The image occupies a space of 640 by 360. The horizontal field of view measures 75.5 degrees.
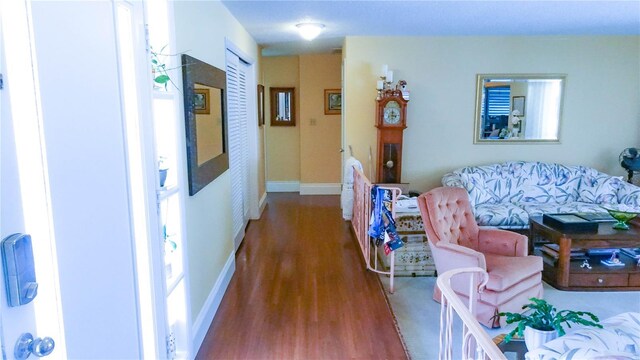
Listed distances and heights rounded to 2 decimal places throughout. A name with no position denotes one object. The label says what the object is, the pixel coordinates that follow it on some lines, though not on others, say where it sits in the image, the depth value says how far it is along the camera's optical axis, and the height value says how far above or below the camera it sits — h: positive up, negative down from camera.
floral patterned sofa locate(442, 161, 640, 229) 4.45 -0.79
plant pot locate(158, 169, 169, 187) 1.98 -0.28
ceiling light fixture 3.99 +0.85
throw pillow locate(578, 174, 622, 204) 4.52 -0.79
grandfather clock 4.79 -0.16
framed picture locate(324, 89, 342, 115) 6.75 +0.26
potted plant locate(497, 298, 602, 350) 1.75 -0.89
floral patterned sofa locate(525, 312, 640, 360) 1.14 -0.68
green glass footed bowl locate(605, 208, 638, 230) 3.43 -0.83
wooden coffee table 3.31 -1.22
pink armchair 2.78 -1.00
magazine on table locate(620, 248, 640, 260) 3.60 -1.19
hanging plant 1.97 +0.24
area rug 2.61 -1.40
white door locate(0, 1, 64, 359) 0.97 -0.15
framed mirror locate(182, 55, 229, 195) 2.34 -0.02
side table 1.90 -1.06
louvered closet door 4.03 -0.21
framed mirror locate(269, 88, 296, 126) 6.99 +0.18
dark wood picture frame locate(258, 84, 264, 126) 5.63 +0.17
